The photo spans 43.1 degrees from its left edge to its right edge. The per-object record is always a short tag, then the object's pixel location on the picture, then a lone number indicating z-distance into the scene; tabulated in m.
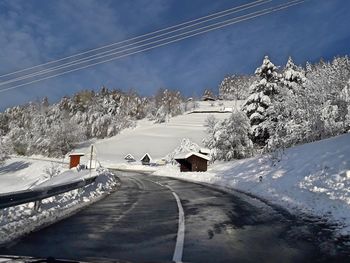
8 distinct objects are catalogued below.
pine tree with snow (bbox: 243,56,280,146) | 54.72
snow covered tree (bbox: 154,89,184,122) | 176.88
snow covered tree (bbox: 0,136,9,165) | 106.50
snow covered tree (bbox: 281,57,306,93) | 54.75
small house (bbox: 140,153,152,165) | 102.69
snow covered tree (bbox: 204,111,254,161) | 55.44
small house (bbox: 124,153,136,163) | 116.88
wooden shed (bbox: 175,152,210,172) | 58.61
